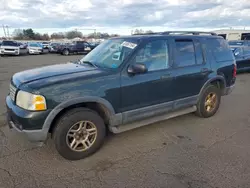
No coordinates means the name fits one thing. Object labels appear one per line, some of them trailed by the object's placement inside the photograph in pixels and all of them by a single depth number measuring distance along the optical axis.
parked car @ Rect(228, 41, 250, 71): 10.04
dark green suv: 2.82
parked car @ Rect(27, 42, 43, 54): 25.64
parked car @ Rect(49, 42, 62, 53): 26.35
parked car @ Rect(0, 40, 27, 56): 22.51
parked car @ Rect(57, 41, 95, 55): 25.48
